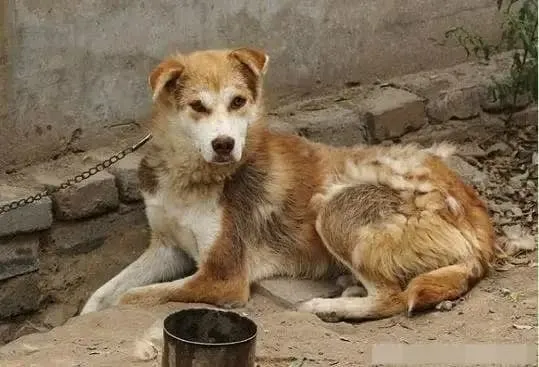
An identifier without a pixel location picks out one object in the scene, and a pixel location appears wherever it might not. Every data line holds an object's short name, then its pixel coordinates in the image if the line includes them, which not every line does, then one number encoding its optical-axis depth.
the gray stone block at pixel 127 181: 6.04
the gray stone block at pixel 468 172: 6.79
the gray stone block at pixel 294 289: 5.48
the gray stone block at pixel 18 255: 5.67
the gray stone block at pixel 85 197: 5.80
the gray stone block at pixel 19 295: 5.72
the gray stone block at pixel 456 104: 7.34
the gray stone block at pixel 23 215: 5.60
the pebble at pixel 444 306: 5.21
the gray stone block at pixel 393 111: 7.01
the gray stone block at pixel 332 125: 6.70
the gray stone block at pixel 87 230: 5.89
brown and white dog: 5.32
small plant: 6.93
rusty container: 3.86
